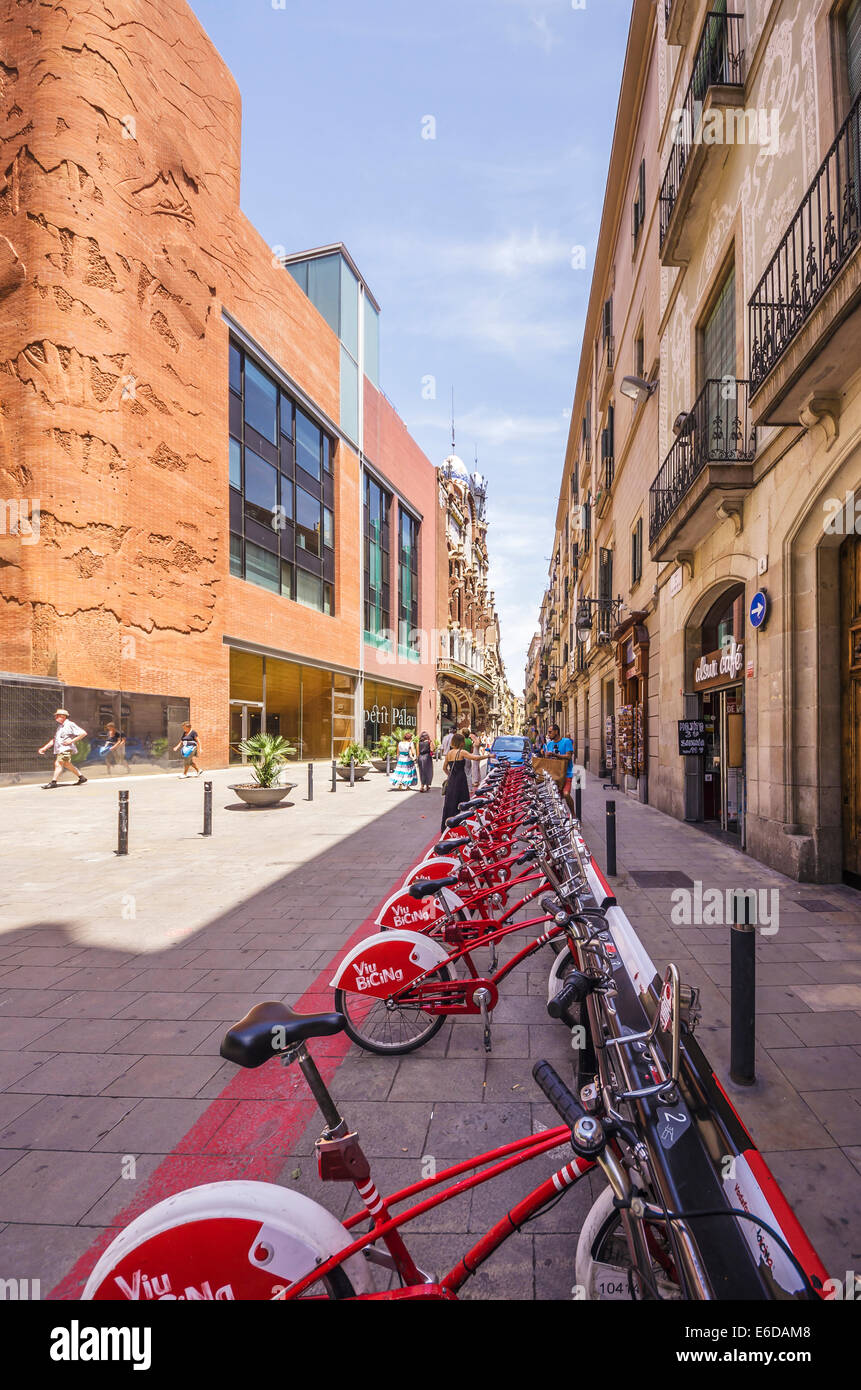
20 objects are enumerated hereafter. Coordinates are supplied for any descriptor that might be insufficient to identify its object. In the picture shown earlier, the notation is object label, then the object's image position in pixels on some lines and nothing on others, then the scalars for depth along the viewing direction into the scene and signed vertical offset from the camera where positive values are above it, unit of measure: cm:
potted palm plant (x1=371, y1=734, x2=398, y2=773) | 2441 -100
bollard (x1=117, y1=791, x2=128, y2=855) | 898 -150
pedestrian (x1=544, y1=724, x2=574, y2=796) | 1413 -55
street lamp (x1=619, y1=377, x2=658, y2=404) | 1540 +815
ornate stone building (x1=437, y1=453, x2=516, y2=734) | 5072 +1125
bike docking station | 138 -110
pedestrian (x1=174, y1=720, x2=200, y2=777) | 1886 -65
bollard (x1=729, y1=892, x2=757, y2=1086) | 335 -142
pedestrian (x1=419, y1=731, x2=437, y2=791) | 1837 -95
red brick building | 1719 +961
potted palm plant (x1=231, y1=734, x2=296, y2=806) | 1420 -106
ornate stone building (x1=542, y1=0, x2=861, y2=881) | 692 +361
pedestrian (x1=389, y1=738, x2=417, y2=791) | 1927 -142
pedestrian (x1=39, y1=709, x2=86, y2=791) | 1570 -43
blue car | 2306 -80
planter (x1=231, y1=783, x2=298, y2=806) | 1416 -152
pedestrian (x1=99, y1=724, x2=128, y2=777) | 1750 -62
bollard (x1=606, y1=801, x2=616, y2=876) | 764 -133
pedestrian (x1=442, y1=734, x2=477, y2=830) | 961 -81
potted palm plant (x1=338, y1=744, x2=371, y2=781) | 2251 -123
